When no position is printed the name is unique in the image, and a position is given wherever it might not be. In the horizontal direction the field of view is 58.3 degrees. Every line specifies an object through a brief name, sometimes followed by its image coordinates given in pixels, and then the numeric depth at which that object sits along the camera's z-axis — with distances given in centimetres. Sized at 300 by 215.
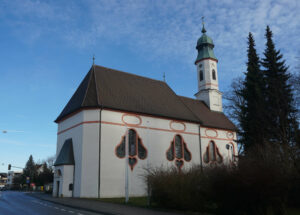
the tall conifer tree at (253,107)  2072
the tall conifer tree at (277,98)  1955
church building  2273
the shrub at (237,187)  966
